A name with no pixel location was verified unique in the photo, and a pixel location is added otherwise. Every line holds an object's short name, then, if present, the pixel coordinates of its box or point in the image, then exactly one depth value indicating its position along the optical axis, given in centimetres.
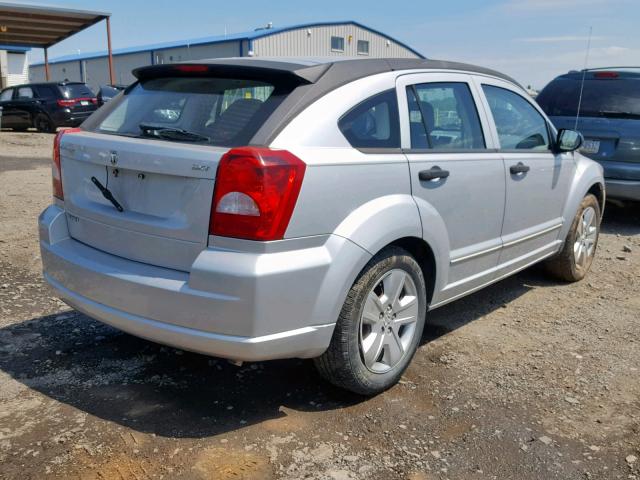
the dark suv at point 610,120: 717
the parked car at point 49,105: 1925
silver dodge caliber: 266
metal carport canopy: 2142
